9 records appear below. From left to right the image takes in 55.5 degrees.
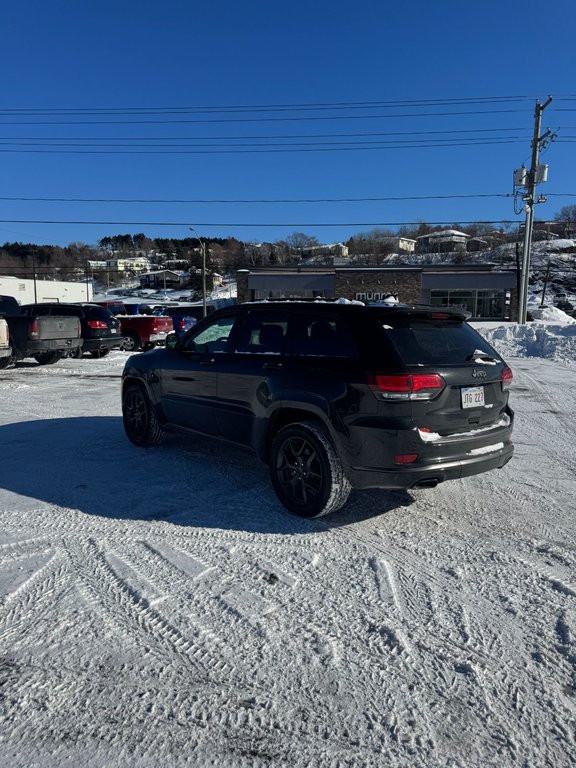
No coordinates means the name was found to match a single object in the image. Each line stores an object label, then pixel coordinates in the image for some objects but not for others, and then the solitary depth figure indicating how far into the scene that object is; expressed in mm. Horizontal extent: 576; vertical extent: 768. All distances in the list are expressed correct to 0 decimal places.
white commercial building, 50156
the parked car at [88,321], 16234
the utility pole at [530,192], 29016
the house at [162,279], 113125
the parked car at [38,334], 13578
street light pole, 41681
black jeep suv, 3930
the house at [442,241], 103688
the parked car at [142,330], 19047
